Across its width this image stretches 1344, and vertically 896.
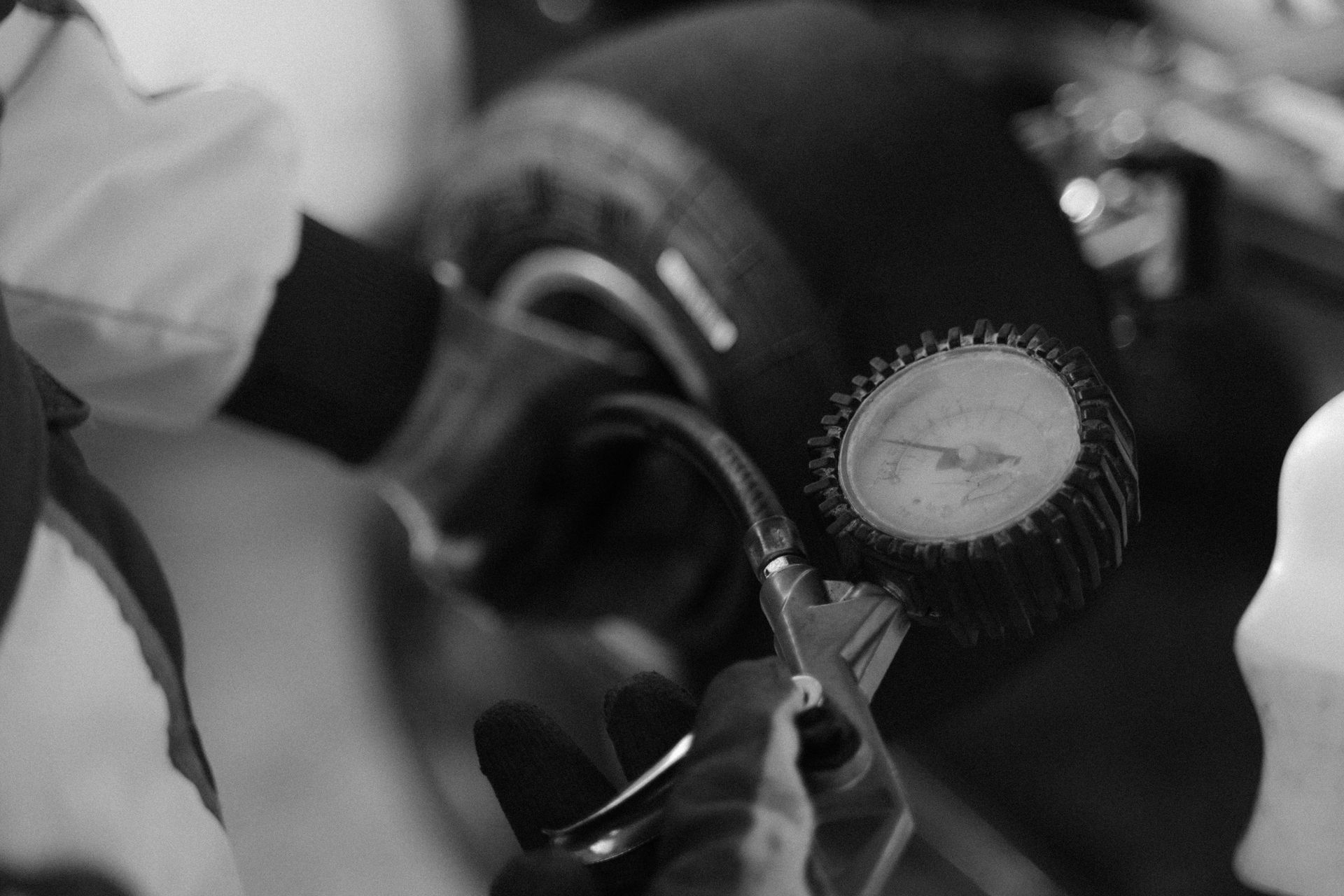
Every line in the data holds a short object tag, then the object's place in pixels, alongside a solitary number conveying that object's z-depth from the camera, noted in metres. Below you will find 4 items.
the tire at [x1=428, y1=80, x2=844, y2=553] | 1.14
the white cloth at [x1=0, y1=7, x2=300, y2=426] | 1.15
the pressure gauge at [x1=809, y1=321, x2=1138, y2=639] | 0.97
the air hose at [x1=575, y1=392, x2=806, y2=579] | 1.01
